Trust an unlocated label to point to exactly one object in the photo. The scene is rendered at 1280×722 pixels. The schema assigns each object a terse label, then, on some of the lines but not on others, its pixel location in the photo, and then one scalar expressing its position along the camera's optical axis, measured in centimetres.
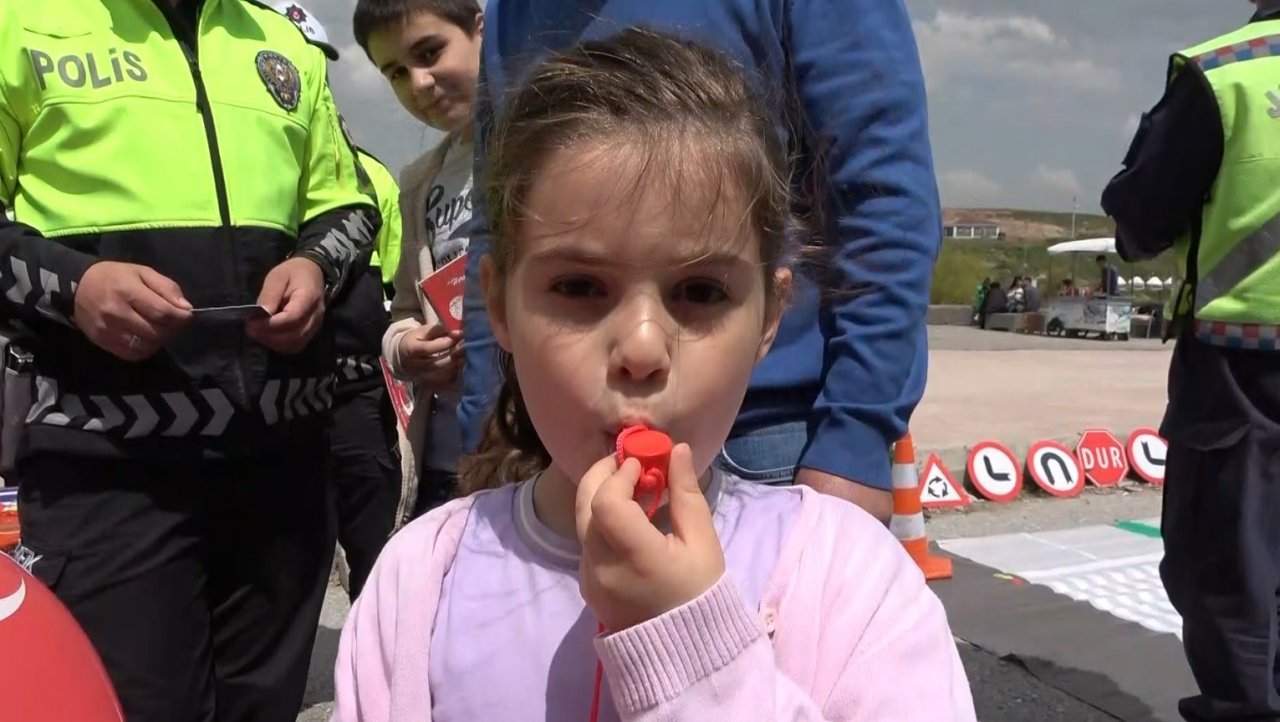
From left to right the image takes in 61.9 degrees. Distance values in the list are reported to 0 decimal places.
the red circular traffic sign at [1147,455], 625
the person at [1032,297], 2352
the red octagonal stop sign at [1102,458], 619
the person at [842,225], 145
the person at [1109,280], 2142
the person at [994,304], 2359
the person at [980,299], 2416
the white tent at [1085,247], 2711
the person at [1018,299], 2380
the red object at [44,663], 112
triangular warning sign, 565
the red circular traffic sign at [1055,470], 596
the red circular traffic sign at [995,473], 585
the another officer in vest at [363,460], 334
